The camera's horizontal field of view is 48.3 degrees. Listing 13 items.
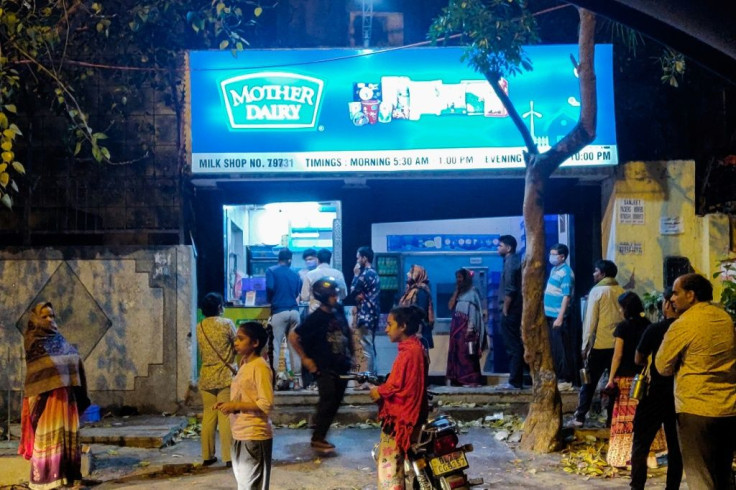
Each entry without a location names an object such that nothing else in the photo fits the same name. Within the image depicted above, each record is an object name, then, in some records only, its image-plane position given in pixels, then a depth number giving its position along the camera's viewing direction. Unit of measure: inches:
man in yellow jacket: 227.3
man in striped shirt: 421.1
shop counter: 465.1
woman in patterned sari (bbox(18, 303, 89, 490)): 302.4
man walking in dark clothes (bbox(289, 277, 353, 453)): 344.8
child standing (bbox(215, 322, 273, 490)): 231.6
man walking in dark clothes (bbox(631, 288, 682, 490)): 271.9
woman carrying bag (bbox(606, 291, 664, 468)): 314.2
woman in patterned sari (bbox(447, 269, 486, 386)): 450.6
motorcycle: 241.4
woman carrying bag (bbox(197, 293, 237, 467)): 327.9
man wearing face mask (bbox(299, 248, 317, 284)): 475.8
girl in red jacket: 238.7
